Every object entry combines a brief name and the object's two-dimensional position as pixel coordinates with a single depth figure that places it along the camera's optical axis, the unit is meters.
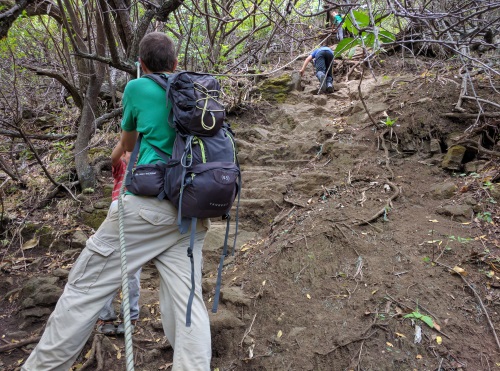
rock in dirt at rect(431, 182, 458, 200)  3.99
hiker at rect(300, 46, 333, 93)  7.95
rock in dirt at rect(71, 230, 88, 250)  4.59
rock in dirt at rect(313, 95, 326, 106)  7.66
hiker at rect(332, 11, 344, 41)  8.71
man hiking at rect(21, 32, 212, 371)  2.02
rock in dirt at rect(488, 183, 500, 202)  3.63
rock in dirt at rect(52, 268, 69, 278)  3.78
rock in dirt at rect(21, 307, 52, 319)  3.32
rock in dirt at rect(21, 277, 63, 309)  3.38
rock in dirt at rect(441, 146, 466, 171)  4.44
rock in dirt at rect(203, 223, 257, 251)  4.27
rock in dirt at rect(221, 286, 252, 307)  3.11
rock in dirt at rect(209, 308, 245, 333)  2.91
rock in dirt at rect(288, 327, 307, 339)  2.73
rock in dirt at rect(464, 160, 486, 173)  4.24
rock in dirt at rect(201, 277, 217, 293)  3.52
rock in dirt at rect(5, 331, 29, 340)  3.09
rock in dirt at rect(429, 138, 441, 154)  4.79
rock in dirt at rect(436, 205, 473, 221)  3.57
